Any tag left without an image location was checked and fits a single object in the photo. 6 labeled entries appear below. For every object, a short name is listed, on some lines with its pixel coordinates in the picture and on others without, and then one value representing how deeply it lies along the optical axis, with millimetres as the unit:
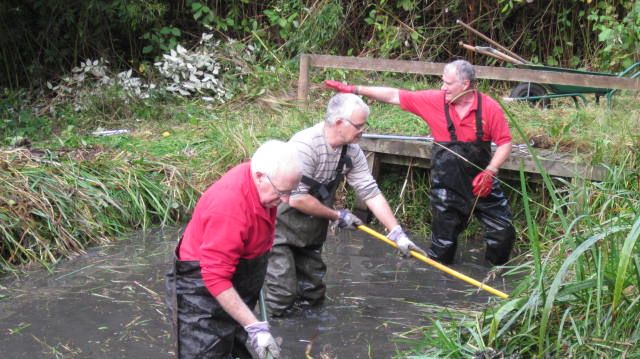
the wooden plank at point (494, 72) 8734
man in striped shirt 5965
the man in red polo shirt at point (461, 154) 7352
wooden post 10547
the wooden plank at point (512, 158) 7469
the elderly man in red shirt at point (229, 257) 4121
